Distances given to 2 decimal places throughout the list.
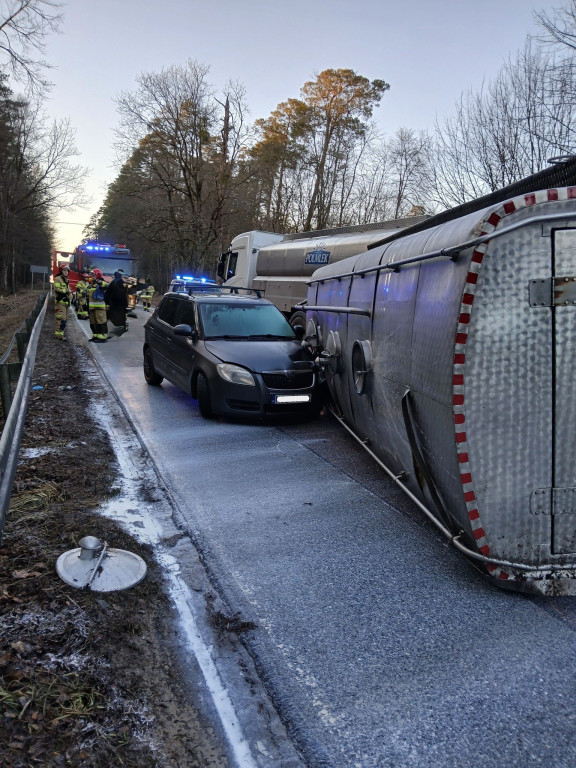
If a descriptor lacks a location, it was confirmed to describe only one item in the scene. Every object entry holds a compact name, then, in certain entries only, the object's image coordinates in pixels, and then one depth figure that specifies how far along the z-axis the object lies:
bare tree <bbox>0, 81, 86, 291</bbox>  38.25
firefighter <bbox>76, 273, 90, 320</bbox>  20.94
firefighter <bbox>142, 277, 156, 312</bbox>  27.80
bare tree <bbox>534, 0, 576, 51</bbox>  13.54
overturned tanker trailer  3.11
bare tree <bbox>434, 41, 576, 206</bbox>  14.88
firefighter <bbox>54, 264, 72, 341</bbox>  16.75
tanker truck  12.95
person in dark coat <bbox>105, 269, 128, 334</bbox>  17.00
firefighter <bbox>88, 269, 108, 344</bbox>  16.26
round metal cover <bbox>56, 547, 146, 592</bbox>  3.32
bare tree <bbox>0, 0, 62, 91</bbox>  20.95
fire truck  28.86
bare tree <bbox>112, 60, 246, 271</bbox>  31.28
